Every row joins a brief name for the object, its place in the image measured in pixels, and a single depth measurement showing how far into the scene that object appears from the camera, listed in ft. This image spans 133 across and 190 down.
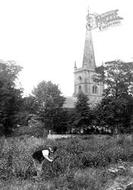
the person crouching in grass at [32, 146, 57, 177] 29.14
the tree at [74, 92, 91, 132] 162.40
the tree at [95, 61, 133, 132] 145.48
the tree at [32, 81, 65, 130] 171.73
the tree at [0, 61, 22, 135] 119.14
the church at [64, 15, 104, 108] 295.07
